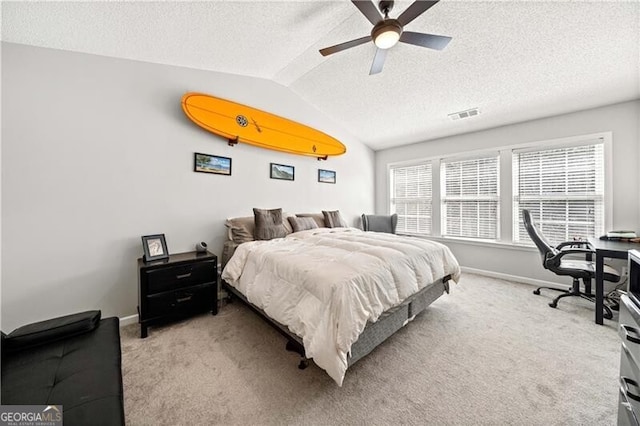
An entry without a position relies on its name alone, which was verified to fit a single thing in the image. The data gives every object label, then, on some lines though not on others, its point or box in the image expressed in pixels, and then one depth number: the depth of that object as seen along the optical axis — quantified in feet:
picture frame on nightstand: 7.69
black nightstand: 7.06
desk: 7.11
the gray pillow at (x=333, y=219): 13.12
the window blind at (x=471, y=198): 12.85
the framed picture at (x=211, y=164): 9.47
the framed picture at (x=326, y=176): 14.23
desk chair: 8.39
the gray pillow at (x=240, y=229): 9.73
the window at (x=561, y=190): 10.02
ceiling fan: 5.49
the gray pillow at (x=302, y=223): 11.35
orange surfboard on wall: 9.23
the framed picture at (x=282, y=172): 12.00
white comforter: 4.68
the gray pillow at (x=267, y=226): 9.95
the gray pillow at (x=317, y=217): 12.73
